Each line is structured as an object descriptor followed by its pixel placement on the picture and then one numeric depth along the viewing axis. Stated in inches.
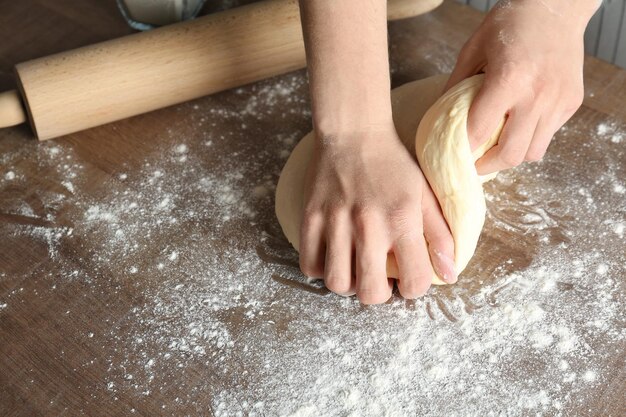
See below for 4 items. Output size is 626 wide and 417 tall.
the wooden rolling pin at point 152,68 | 48.3
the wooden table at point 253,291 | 39.4
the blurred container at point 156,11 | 54.9
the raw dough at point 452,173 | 40.3
